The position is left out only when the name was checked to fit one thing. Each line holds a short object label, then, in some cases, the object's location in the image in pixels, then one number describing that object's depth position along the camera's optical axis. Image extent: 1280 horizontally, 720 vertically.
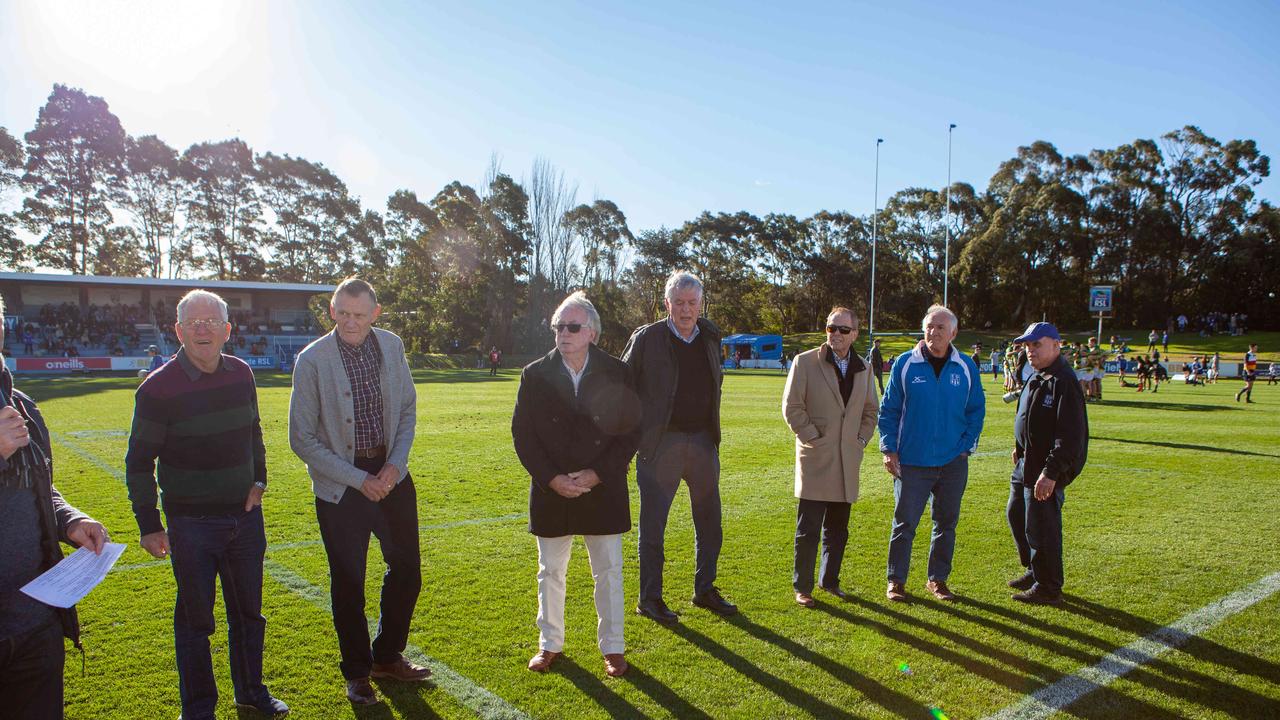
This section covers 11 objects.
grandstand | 39.59
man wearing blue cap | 4.72
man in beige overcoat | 4.85
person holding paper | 2.07
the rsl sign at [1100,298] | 40.72
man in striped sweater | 3.12
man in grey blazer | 3.52
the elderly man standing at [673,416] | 4.55
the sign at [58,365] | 34.62
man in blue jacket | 4.86
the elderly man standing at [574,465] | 3.79
